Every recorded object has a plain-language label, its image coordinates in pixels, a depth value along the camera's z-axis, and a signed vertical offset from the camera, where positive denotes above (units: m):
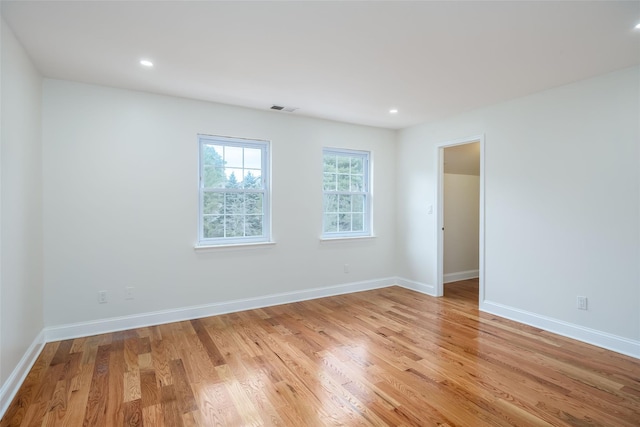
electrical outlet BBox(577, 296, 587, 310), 3.07 -0.89
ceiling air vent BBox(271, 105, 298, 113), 3.93 +1.26
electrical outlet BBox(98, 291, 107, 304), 3.24 -0.87
